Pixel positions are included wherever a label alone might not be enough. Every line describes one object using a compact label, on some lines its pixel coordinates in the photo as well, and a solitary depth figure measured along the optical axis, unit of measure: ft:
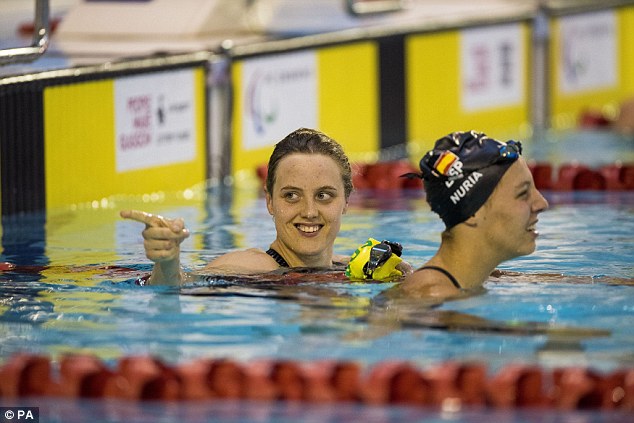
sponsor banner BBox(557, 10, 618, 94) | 91.45
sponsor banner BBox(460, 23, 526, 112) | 83.61
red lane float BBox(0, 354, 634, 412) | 27.40
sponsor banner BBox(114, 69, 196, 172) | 60.80
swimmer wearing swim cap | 33.12
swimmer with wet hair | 37.06
